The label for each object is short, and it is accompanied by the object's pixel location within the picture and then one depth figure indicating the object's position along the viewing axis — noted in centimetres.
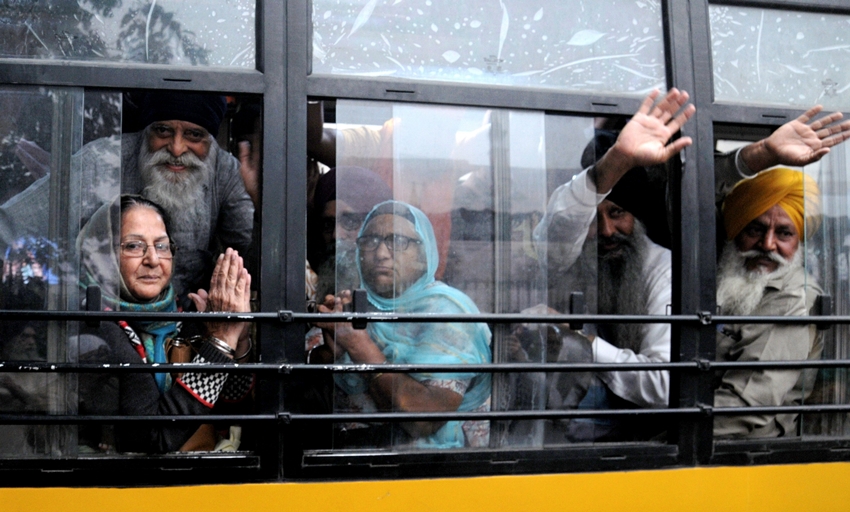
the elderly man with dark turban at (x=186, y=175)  271
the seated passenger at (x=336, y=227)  277
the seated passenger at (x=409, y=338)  278
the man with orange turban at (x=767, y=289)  312
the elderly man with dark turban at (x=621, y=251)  294
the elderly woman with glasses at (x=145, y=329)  263
